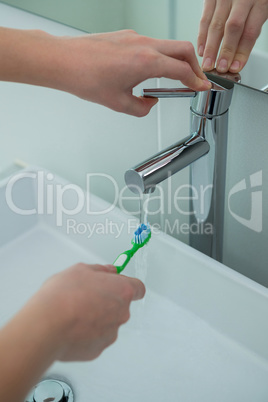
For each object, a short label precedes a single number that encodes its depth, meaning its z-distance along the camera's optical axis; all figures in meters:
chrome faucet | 0.61
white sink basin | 0.70
